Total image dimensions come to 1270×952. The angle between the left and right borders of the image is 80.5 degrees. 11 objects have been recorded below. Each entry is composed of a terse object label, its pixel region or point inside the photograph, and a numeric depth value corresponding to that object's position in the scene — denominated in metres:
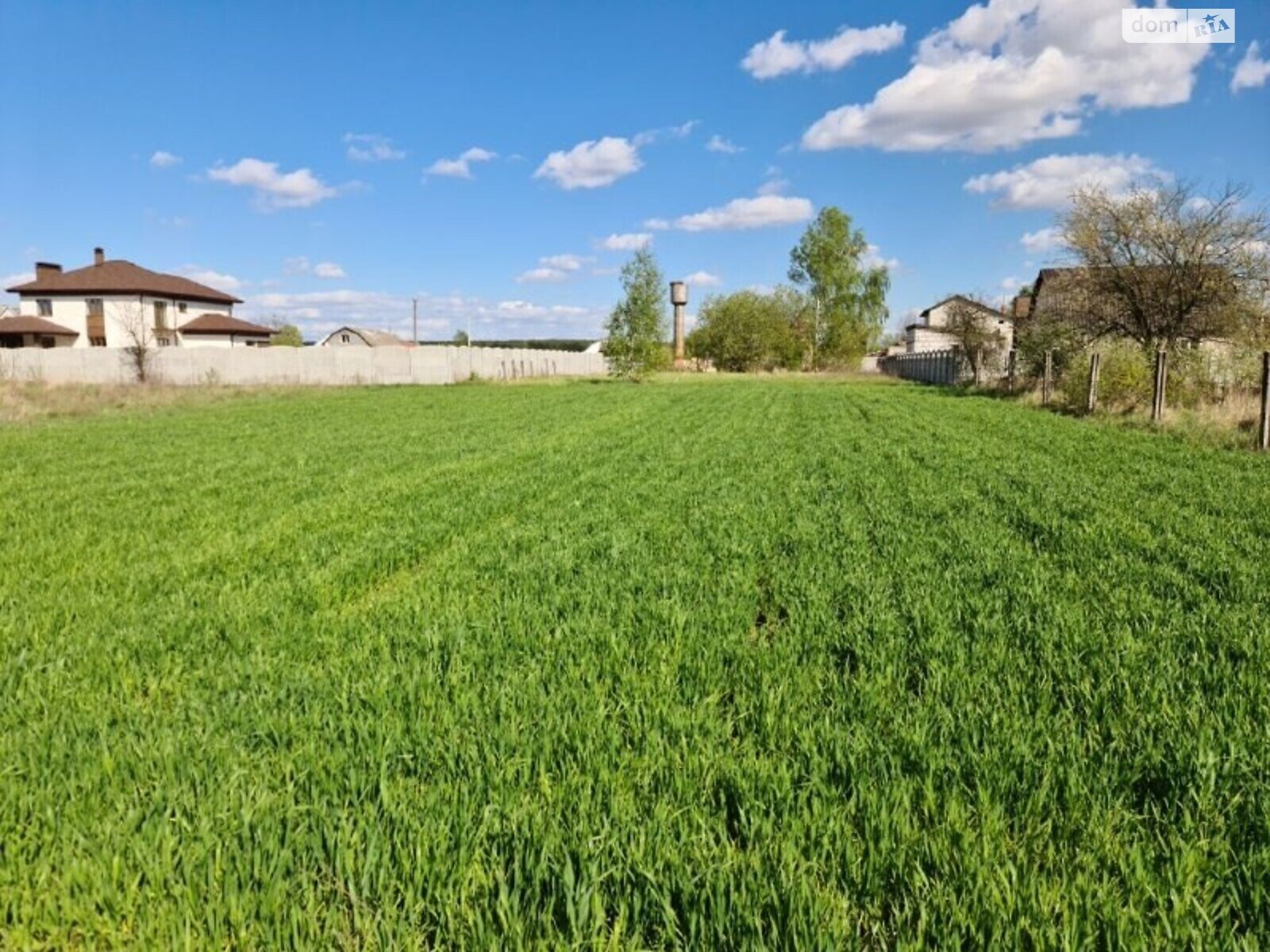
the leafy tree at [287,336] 92.55
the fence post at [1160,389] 16.89
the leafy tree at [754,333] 77.00
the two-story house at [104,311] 53.16
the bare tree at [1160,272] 25.50
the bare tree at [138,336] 39.16
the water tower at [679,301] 81.56
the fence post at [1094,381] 20.38
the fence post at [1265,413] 12.41
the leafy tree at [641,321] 51.19
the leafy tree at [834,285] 71.44
